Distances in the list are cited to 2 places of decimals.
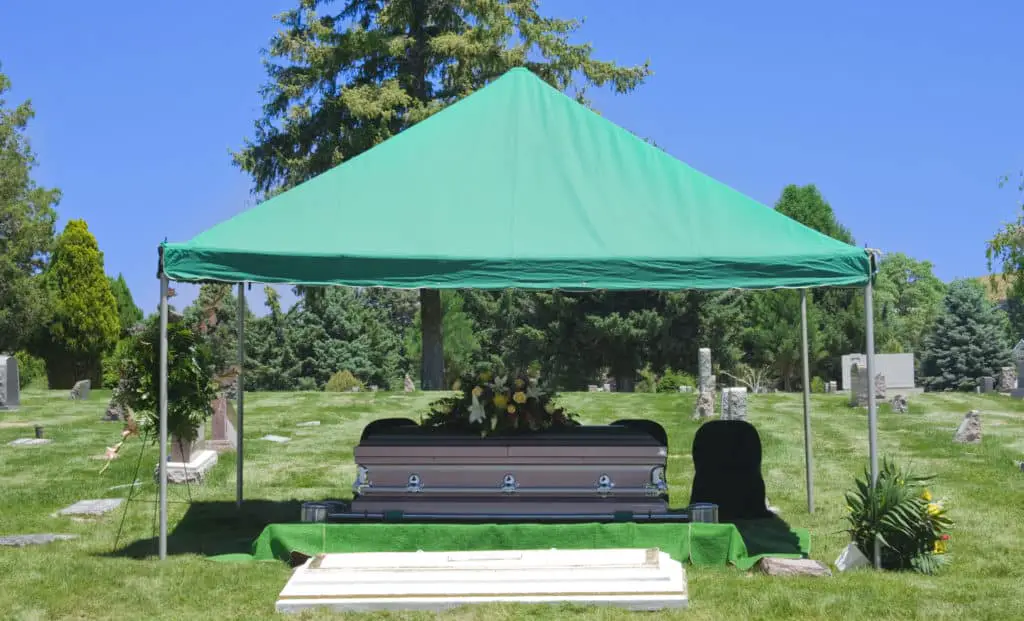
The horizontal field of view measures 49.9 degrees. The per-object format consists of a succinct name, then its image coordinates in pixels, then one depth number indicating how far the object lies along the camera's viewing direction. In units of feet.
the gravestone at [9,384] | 84.58
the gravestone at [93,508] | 37.76
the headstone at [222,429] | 54.60
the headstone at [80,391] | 93.61
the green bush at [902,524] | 27.20
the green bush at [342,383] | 124.16
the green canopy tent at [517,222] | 27.43
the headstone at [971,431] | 60.34
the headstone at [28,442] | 60.13
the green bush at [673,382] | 127.75
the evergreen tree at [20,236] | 123.34
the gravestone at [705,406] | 75.15
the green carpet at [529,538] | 27.55
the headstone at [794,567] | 26.17
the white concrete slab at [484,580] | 23.56
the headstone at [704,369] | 77.71
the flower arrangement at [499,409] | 30.01
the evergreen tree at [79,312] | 126.00
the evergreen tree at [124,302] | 146.90
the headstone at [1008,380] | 118.21
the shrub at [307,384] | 162.61
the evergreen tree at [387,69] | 97.35
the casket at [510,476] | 28.91
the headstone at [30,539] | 31.96
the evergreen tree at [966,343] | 156.97
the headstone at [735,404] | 69.31
